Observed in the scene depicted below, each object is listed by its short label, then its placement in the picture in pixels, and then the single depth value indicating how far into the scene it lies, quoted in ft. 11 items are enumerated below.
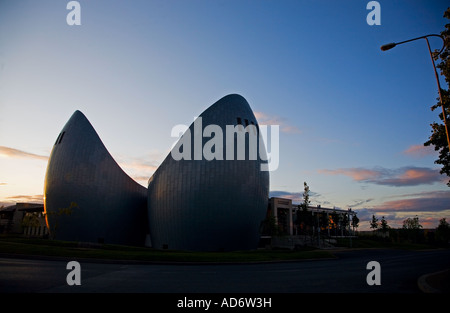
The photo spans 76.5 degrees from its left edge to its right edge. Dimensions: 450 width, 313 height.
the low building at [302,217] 212.64
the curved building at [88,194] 134.72
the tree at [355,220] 328.76
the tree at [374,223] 358.02
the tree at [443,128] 48.85
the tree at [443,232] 280.10
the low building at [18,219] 260.62
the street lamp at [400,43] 42.31
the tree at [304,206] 176.63
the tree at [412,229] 312.09
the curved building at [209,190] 117.60
